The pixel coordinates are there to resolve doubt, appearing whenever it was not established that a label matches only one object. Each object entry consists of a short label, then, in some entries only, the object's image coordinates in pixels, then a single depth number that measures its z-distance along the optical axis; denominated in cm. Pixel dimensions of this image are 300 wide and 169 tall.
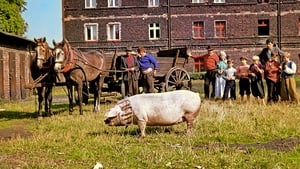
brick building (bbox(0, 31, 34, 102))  2569
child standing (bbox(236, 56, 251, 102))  1806
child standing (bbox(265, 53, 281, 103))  1728
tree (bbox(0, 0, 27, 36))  4941
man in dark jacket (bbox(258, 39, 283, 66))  1788
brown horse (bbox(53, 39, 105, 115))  1498
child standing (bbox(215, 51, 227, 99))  1928
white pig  1060
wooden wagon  1895
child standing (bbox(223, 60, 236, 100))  1862
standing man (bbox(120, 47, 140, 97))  1755
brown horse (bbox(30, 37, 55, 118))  1477
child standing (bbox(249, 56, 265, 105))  1761
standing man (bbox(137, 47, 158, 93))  1702
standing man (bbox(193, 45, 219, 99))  1972
